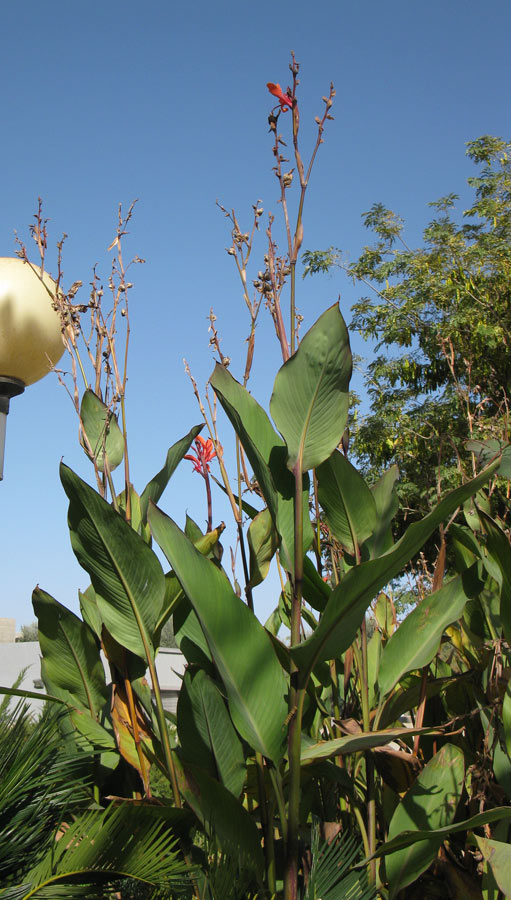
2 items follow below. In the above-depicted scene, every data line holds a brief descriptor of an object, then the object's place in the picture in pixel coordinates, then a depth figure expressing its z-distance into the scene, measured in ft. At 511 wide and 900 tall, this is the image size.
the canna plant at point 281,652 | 3.77
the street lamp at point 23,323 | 9.09
